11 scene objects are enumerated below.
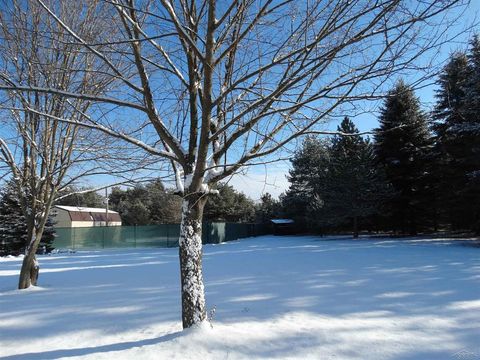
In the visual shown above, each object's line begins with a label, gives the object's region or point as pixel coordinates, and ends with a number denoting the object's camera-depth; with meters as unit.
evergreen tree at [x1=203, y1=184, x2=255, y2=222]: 49.97
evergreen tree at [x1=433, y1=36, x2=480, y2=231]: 17.83
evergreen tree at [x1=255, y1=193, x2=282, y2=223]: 49.22
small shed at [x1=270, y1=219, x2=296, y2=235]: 44.84
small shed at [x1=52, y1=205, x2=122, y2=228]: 46.59
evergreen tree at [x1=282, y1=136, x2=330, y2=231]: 36.03
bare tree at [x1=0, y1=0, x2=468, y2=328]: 4.03
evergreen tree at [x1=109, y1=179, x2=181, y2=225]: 45.81
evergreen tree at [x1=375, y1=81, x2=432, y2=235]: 27.70
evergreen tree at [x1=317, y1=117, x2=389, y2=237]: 27.92
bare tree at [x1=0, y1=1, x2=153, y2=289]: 8.11
